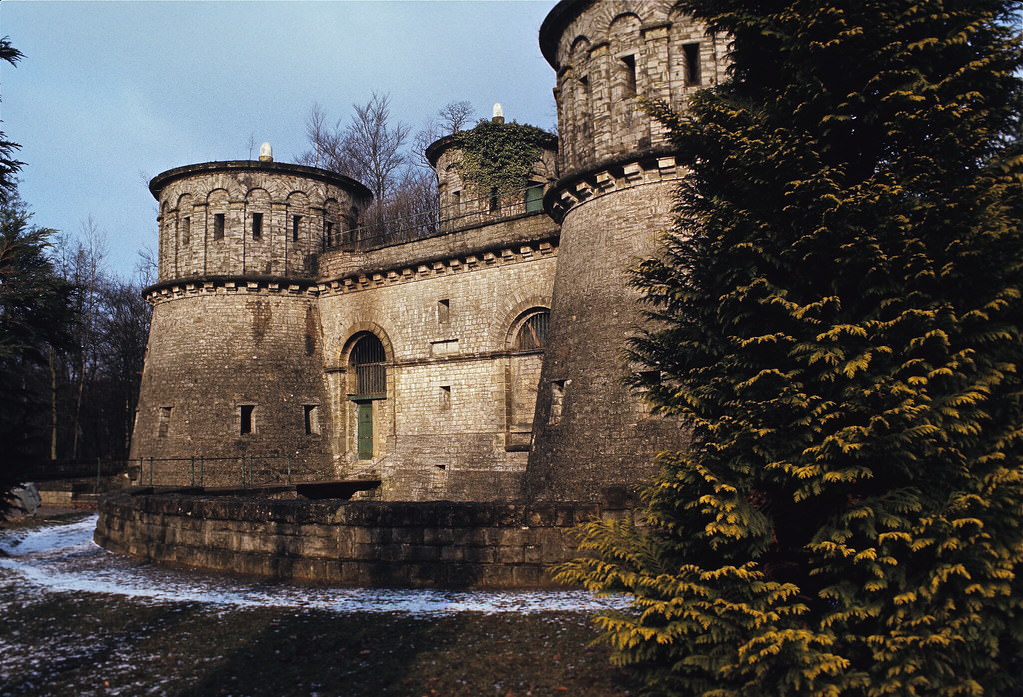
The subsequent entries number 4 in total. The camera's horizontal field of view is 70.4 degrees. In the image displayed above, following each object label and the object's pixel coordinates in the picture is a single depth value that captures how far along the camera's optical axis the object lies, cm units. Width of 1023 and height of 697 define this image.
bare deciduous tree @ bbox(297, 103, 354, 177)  4009
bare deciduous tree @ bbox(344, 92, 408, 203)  3926
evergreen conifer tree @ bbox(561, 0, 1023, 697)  452
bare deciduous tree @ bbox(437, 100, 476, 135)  3904
